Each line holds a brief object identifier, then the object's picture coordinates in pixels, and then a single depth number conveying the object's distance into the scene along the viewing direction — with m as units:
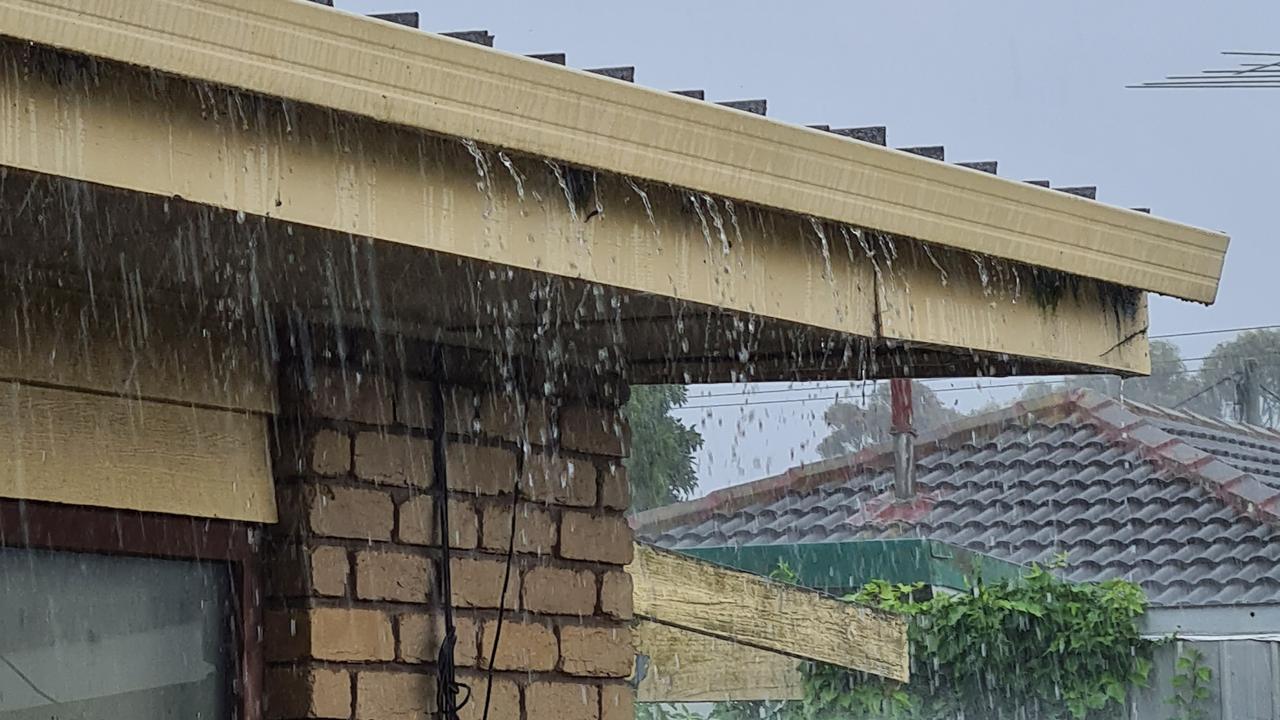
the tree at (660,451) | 24.67
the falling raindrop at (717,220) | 2.79
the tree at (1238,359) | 55.25
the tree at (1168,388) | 53.78
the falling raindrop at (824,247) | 2.96
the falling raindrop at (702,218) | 2.78
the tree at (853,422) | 55.25
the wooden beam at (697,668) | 5.82
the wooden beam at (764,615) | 4.87
